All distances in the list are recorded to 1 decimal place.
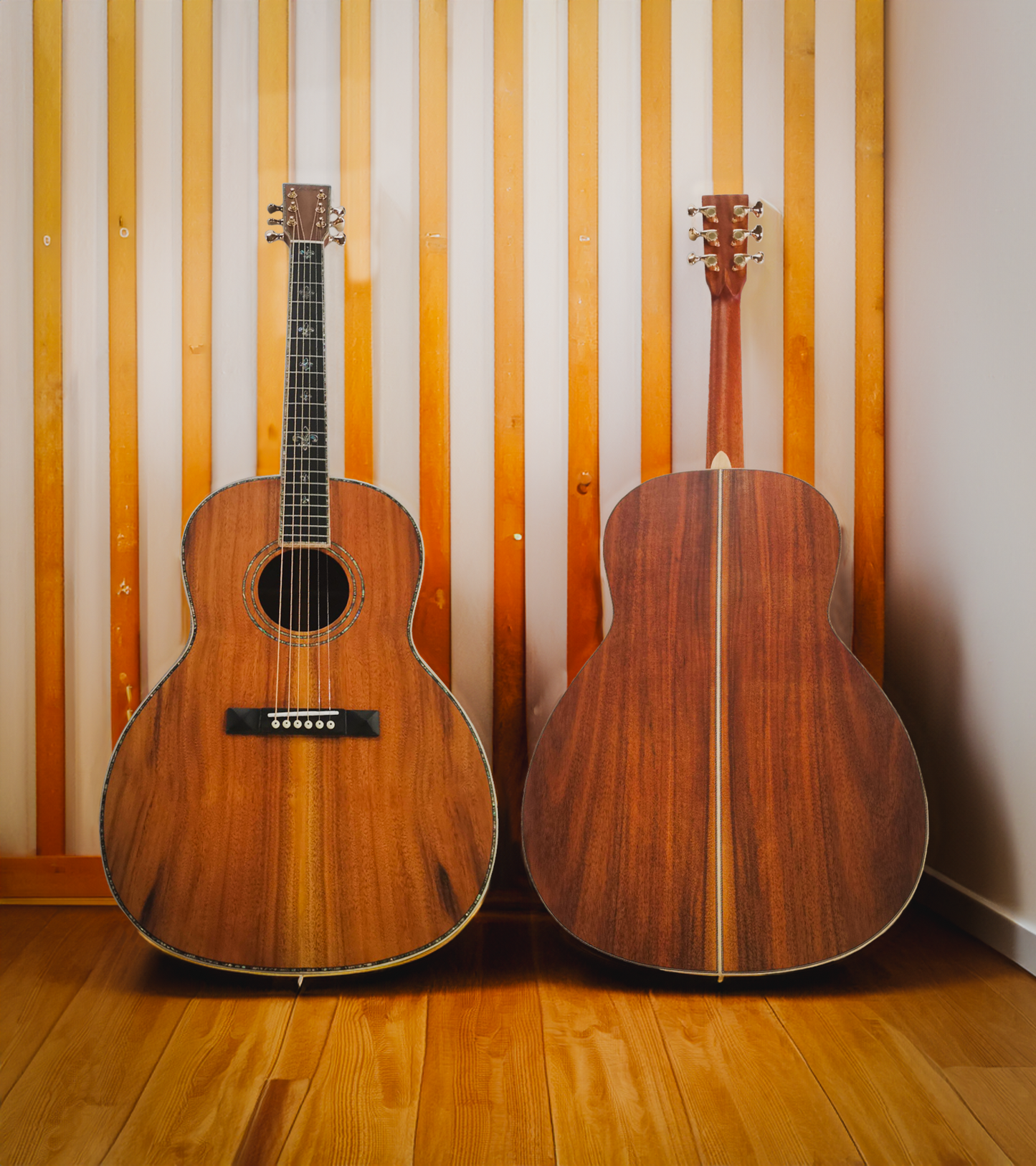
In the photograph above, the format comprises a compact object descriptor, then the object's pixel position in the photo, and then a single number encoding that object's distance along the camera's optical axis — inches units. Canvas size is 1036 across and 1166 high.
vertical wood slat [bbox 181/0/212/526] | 62.9
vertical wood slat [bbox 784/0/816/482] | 63.2
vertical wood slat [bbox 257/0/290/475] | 62.7
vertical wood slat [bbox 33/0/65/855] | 62.3
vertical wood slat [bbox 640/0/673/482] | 63.1
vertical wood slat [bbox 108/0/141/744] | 62.6
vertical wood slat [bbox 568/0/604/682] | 63.3
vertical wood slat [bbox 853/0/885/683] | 63.6
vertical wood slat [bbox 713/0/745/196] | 63.1
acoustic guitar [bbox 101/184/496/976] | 47.9
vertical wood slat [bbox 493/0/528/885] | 63.2
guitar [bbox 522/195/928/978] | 47.6
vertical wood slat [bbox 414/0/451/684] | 63.2
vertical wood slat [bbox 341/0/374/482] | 62.8
